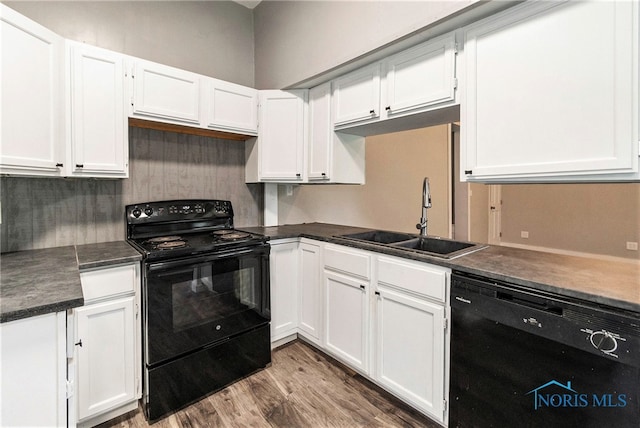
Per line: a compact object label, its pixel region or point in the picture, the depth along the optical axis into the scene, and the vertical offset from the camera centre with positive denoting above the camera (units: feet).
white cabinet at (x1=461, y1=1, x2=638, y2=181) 3.75 +1.68
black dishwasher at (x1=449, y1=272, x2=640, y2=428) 3.37 -1.97
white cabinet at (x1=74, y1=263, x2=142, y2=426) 5.04 -2.41
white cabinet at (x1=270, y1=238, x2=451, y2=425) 5.13 -2.22
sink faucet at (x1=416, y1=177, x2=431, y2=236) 7.09 +0.05
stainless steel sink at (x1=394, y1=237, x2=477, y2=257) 6.33 -0.80
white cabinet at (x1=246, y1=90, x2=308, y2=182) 8.32 +2.05
